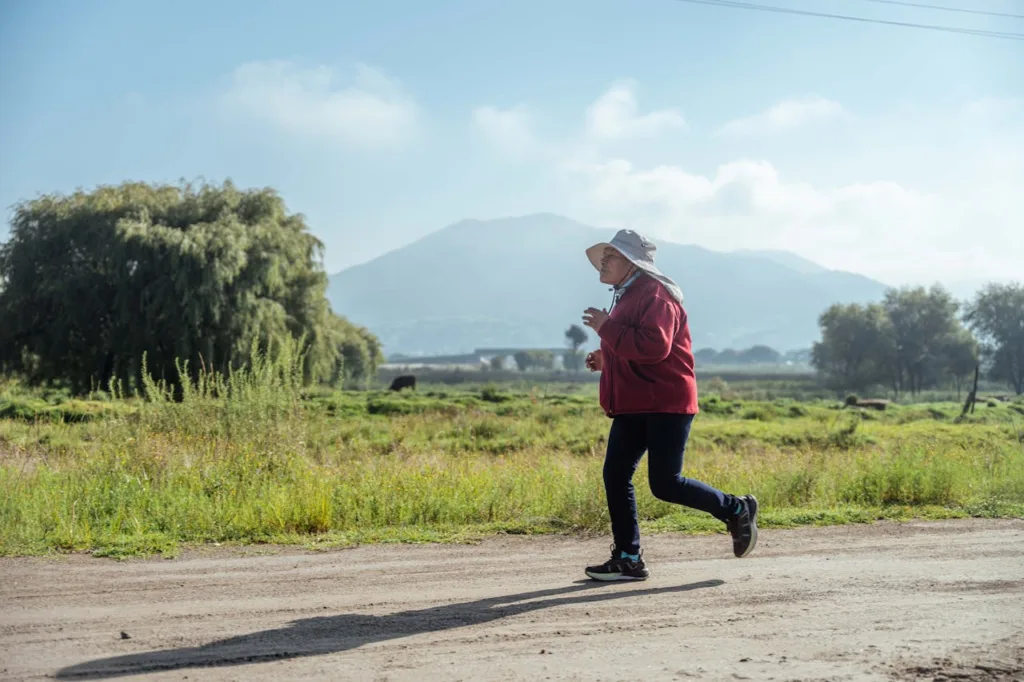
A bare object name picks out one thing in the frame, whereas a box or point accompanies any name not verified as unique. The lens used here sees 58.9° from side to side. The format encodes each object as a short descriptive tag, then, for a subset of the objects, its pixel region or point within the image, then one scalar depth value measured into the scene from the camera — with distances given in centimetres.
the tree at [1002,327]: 8769
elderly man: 551
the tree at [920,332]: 9012
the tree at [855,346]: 9081
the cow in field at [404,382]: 4764
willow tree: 3459
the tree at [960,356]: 8944
